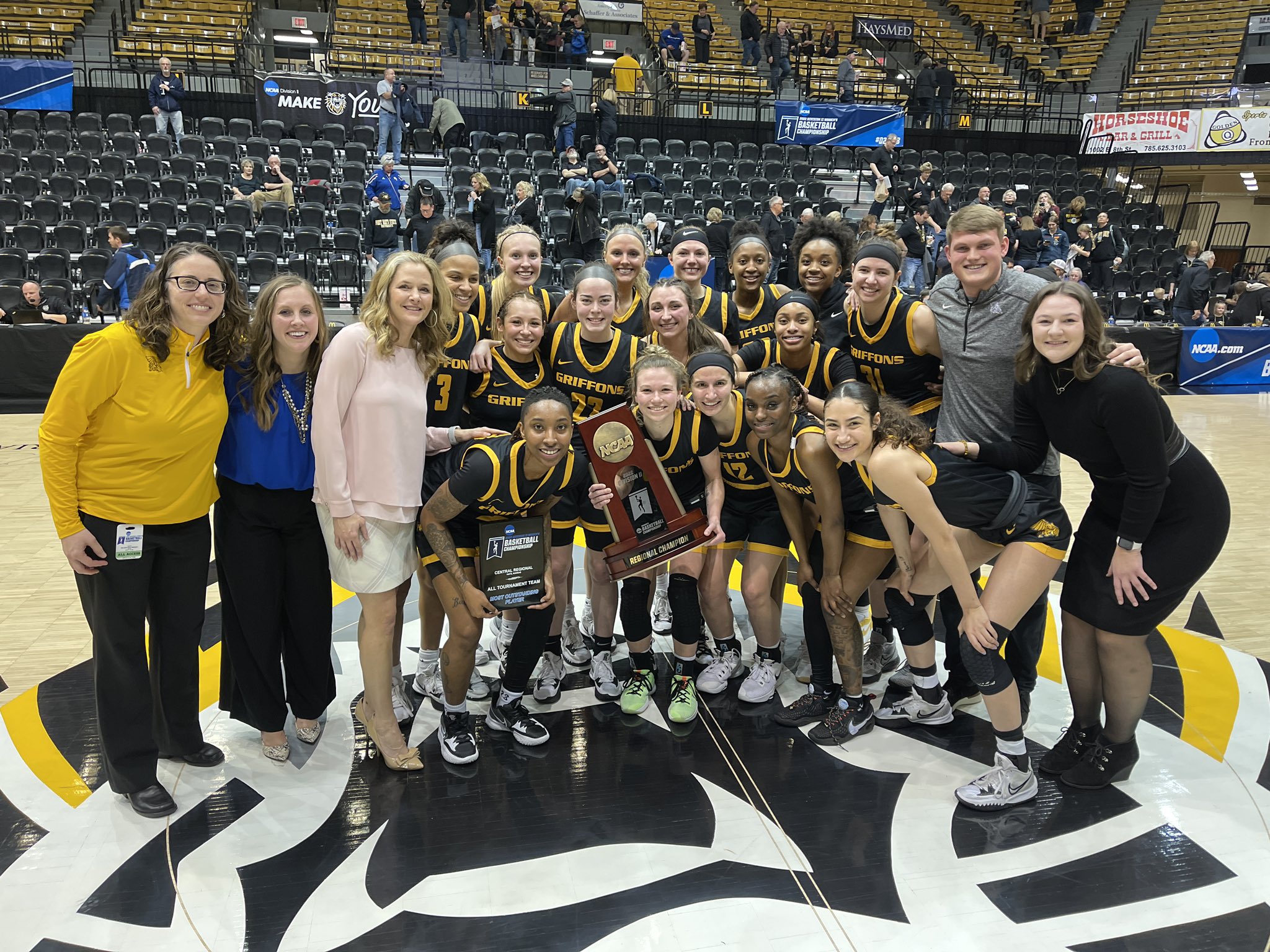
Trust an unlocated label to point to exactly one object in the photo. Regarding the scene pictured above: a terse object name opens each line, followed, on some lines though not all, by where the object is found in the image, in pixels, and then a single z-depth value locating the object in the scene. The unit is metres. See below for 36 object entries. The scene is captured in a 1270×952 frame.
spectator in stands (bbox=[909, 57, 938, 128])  15.41
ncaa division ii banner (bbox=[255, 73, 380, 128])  12.46
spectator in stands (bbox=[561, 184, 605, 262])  9.92
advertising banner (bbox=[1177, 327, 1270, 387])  10.78
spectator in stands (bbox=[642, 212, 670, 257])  9.81
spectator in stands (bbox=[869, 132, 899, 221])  11.59
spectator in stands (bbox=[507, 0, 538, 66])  15.73
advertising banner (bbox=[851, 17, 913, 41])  18.97
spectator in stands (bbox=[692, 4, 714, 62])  16.81
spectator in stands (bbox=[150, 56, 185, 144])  11.73
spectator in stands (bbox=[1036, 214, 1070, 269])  11.50
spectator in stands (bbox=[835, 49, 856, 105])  15.88
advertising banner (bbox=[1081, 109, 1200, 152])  14.77
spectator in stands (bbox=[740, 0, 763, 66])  17.11
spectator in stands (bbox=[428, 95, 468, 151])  12.47
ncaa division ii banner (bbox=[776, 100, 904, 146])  14.38
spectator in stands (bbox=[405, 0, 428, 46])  15.52
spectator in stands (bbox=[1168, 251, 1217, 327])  11.46
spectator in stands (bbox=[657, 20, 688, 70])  16.50
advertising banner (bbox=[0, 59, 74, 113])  11.86
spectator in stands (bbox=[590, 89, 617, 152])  12.92
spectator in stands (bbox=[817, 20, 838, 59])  17.72
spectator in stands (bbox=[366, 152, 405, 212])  10.18
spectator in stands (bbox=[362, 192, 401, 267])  9.62
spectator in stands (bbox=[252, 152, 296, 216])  10.45
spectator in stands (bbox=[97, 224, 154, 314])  8.27
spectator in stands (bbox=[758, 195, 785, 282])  10.15
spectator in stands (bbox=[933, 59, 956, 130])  15.74
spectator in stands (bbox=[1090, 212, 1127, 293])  12.05
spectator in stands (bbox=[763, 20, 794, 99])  16.55
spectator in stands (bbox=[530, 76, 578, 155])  12.83
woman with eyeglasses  2.57
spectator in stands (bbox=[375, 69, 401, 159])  12.02
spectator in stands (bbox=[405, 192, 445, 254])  8.97
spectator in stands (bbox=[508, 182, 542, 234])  9.87
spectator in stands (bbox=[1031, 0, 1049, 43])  20.33
